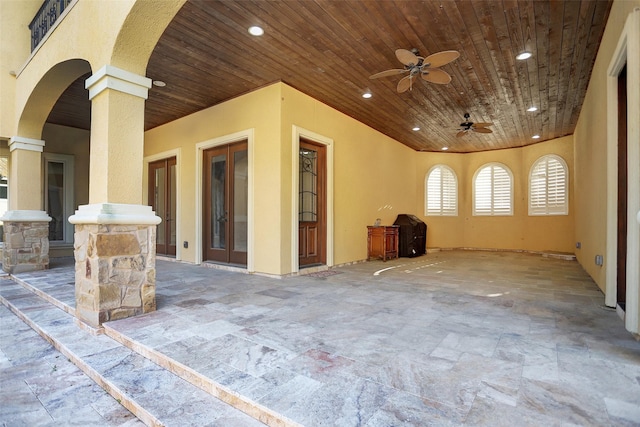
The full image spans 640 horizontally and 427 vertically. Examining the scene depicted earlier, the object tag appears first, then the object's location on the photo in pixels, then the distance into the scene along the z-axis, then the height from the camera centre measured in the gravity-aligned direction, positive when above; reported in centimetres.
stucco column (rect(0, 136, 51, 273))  490 -2
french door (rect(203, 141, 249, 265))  548 +17
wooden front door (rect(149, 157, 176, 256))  677 +31
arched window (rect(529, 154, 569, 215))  802 +66
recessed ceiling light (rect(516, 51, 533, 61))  396 +199
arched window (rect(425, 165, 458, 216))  967 +64
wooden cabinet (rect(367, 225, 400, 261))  678 -65
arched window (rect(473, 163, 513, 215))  917 +64
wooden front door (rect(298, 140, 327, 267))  544 +13
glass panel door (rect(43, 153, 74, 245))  705 +43
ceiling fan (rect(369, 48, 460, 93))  348 +173
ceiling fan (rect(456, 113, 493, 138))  623 +173
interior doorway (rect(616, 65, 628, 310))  306 +19
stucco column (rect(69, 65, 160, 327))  265 -4
